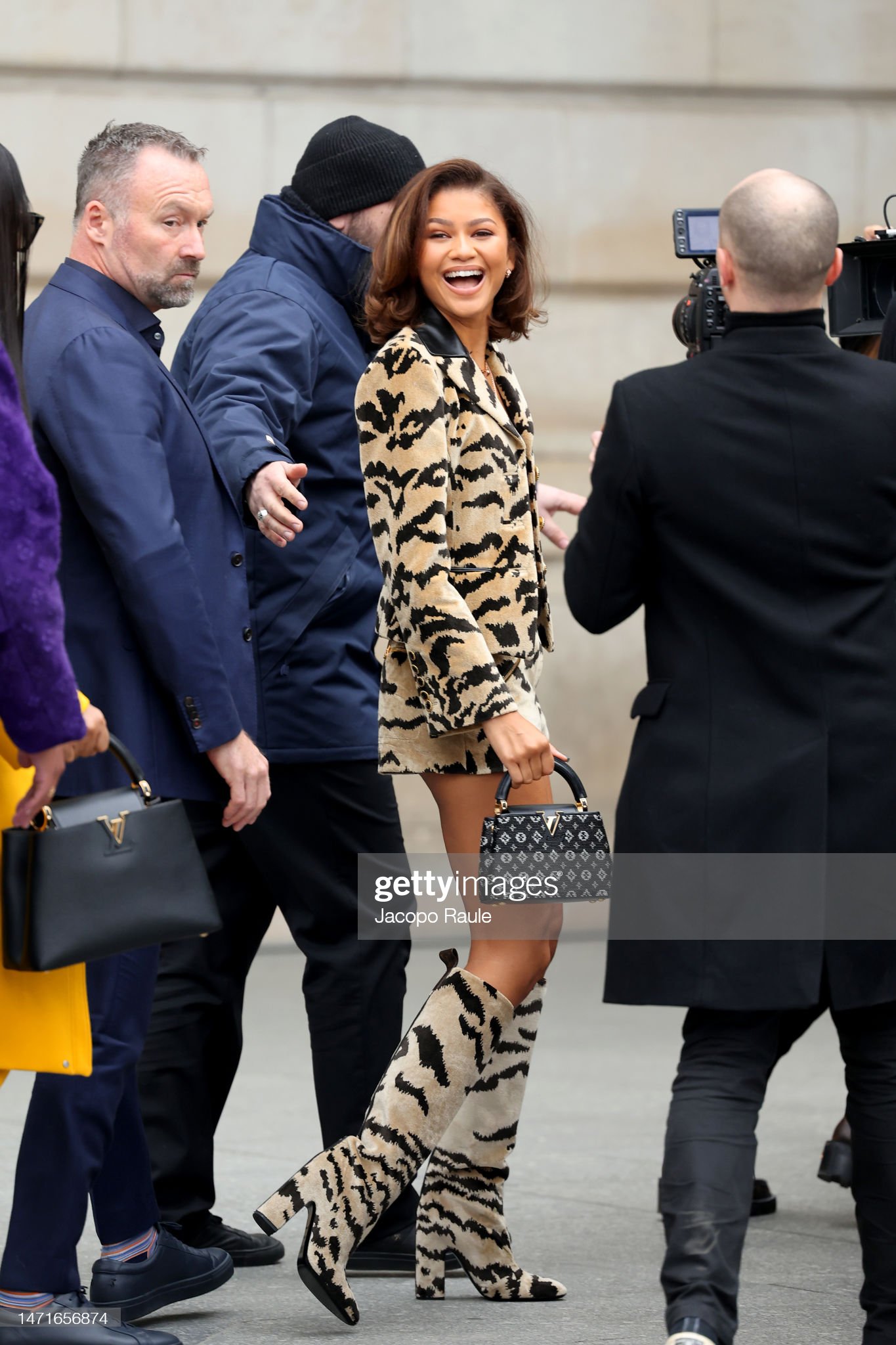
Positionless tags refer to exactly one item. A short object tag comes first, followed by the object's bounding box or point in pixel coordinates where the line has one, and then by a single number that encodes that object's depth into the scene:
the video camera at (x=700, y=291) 9.33
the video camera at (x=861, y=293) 10.26
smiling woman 7.56
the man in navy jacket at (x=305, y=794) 8.62
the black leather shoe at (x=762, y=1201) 9.52
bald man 6.45
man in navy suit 7.15
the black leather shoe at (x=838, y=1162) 9.69
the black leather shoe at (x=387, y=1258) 8.55
